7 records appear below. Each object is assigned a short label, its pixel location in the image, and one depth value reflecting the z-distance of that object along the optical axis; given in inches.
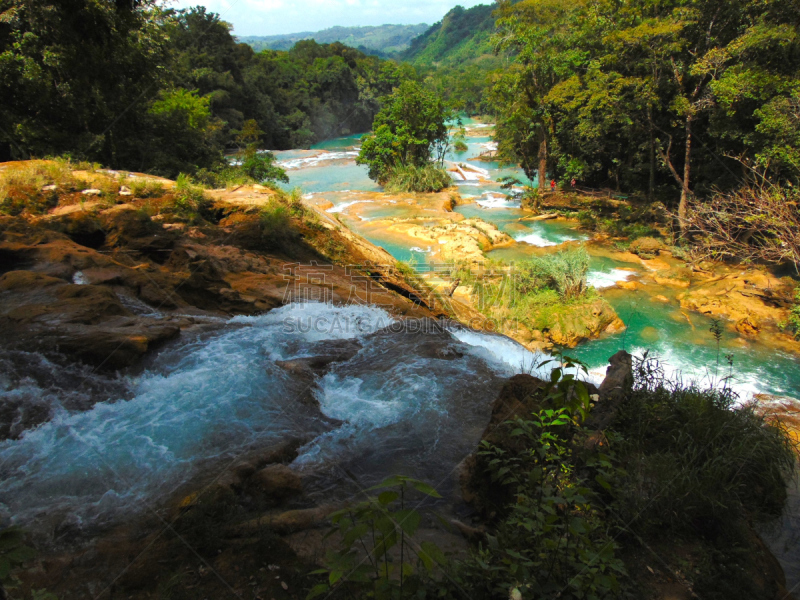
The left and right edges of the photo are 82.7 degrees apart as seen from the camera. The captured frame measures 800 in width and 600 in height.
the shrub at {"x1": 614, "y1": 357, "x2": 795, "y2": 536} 107.9
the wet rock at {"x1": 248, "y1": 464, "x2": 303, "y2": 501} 126.9
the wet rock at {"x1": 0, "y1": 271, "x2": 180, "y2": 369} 170.7
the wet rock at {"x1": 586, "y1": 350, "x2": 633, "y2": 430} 140.3
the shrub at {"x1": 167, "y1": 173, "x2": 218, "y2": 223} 336.2
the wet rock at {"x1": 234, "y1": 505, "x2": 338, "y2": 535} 111.5
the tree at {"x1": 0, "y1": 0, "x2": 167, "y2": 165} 391.9
